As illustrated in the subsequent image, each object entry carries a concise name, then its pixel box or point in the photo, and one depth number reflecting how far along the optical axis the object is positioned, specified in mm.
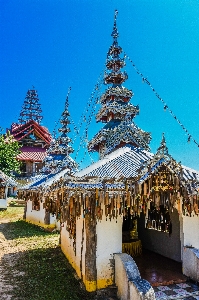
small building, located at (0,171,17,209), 27511
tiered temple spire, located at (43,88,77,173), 25200
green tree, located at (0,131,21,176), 30984
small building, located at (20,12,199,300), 7852
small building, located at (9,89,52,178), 39812
